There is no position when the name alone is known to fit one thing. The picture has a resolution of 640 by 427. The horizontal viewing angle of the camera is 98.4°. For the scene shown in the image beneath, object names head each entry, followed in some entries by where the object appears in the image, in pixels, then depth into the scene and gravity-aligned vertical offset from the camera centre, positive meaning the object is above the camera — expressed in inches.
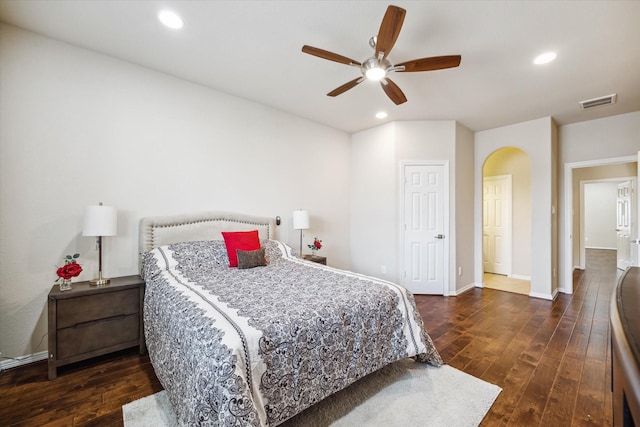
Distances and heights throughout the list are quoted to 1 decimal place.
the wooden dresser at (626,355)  13.7 -8.5
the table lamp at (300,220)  154.5 -2.2
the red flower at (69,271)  86.7 -17.8
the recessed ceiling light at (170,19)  84.3 +61.7
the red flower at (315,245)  161.1 -17.5
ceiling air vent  136.0 +59.2
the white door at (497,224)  220.9 -5.9
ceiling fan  74.3 +49.2
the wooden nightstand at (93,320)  84.0 -34.4
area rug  67.3 -49.7
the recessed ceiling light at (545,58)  102.1 +60.5
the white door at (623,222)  233.3 -4.0
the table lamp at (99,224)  92.7 -3.0
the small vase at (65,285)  88.5 -22.8
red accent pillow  116.0 -11.6
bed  51.1 -26.9
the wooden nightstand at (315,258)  154.5 -23.9
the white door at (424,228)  172.2 -7.2
